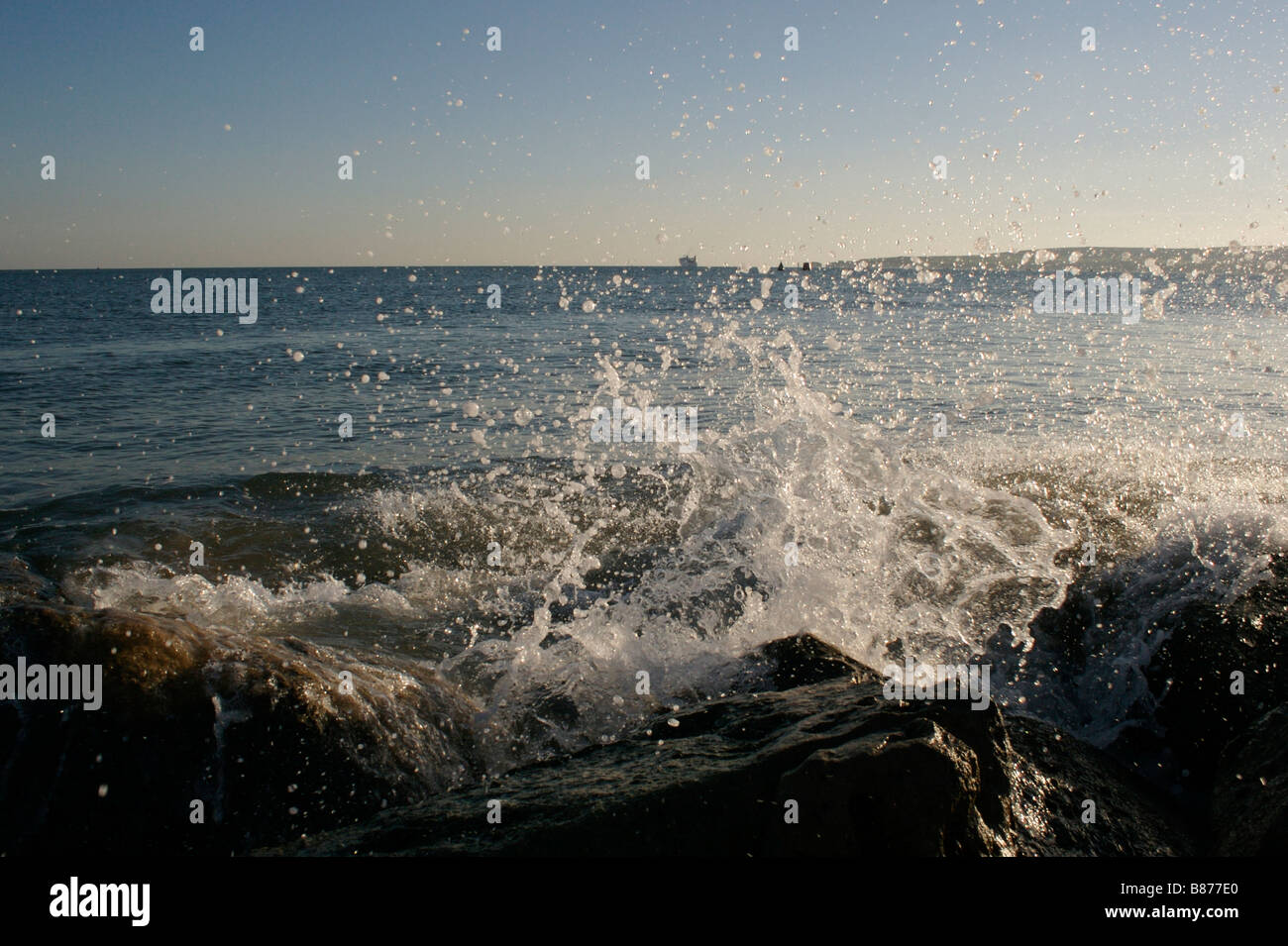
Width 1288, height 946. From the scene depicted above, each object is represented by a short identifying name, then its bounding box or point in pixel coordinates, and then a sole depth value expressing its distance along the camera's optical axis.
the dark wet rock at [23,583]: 4.89
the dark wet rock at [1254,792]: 2.86
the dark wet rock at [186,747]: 2.98
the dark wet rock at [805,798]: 2.38
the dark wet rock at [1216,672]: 3.95
